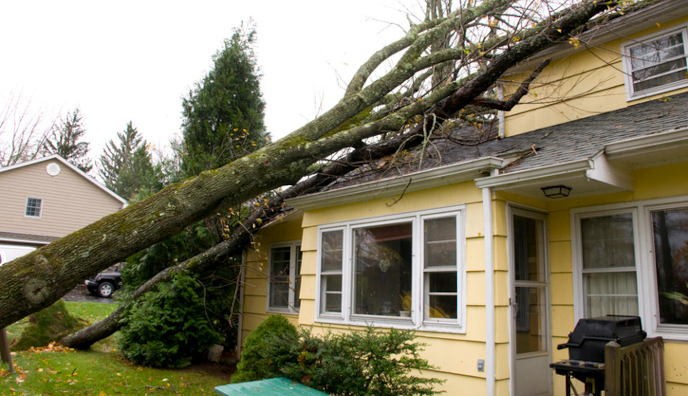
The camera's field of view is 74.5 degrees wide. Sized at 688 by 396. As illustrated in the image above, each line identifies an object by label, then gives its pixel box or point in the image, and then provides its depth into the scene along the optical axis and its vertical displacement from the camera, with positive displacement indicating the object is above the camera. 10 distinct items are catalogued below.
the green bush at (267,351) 5.23 -1.00
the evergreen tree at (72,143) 38.06 +10.34
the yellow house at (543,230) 4.64 +0.54
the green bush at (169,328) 8.25 -1.11
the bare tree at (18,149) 27.36 +6.93
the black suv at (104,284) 20.14 -0.80
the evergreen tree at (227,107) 10.71 +3.95
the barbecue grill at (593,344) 3.85 -0.58
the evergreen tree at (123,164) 37.75 +9.01
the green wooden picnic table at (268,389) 4.26 -1.16
